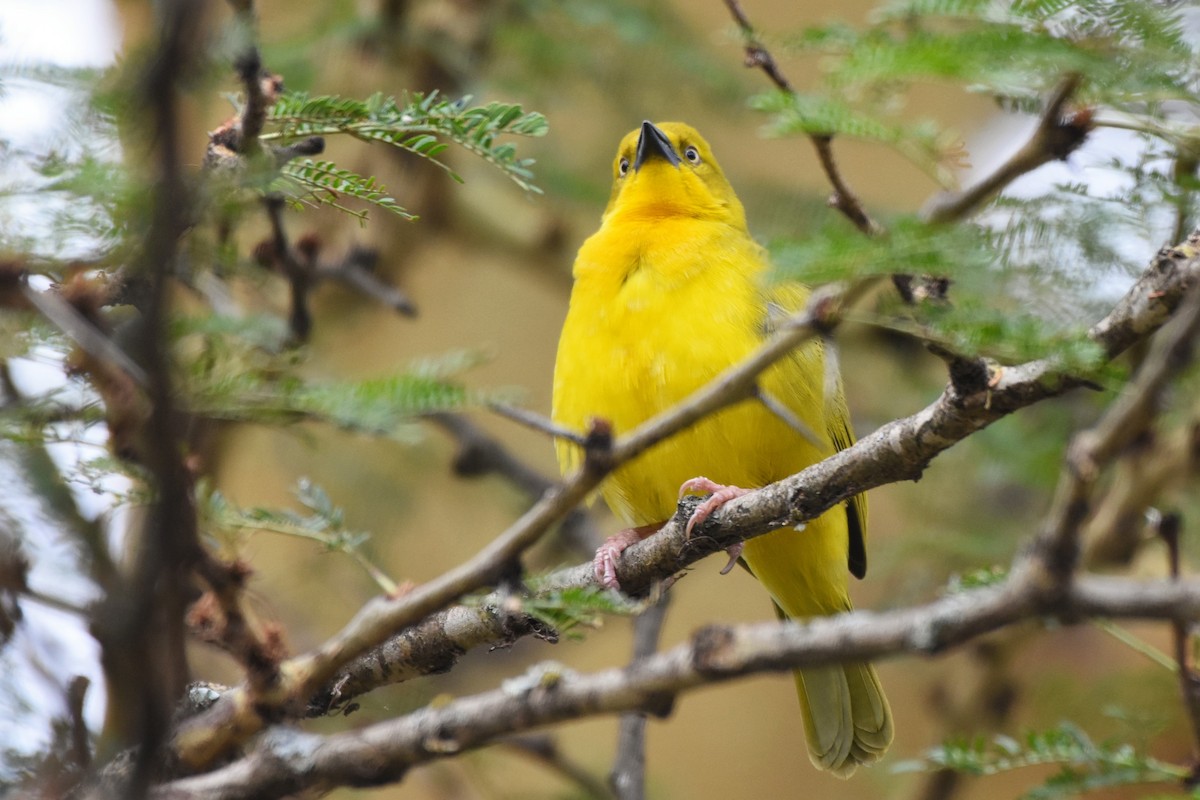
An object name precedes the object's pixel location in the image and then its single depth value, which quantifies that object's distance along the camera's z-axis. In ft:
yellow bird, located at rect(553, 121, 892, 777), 14.38
